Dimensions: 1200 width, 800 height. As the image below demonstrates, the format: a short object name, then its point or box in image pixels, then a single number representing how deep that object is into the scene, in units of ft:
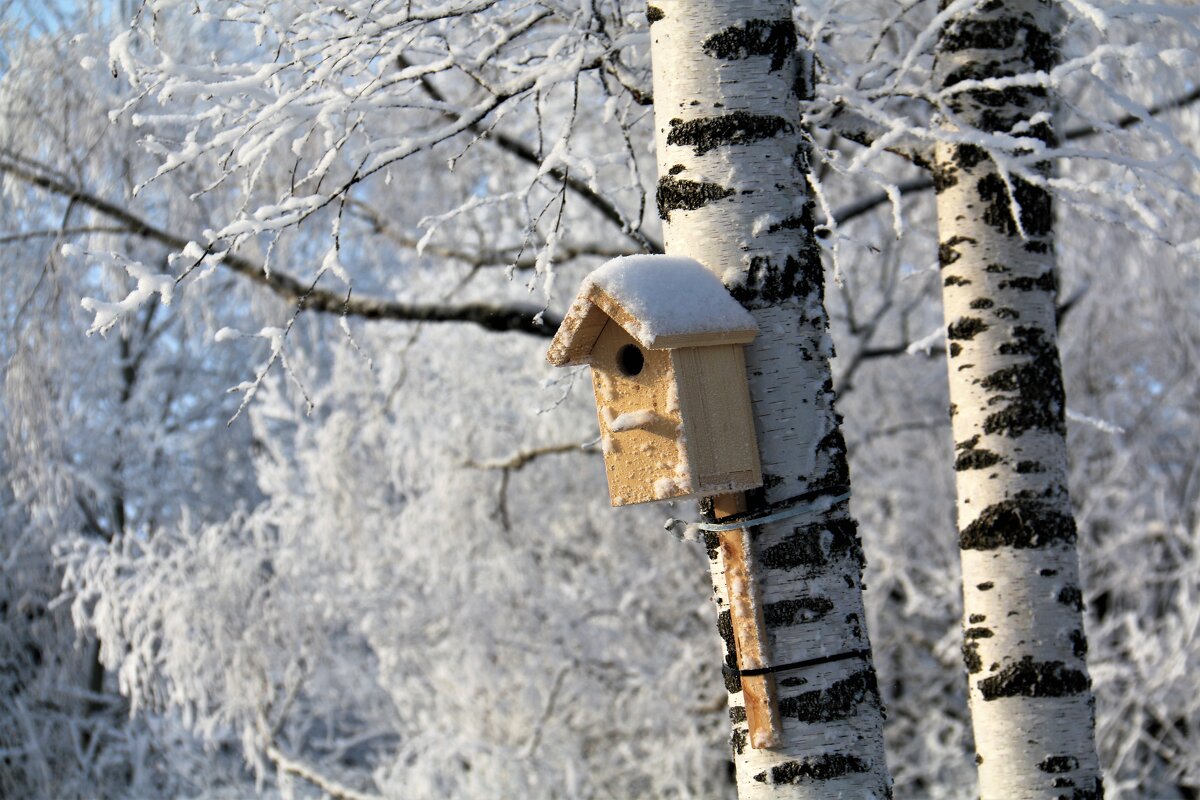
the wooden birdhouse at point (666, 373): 26.15
